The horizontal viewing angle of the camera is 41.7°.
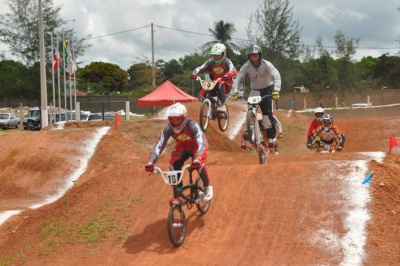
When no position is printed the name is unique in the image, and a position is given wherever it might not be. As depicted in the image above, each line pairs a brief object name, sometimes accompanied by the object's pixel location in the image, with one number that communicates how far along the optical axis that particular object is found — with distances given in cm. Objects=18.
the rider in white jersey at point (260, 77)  1355
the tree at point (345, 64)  5297
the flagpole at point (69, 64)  4222
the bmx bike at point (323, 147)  1611
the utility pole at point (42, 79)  3081
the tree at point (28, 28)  4956
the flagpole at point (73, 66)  4278
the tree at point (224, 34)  5791
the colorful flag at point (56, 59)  4047
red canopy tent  3503
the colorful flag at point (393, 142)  1495
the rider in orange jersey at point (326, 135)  1592
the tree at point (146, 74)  5549
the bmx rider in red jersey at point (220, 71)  1516
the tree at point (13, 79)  5012
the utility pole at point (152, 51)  5304
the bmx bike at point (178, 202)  913
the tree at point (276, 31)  4488
